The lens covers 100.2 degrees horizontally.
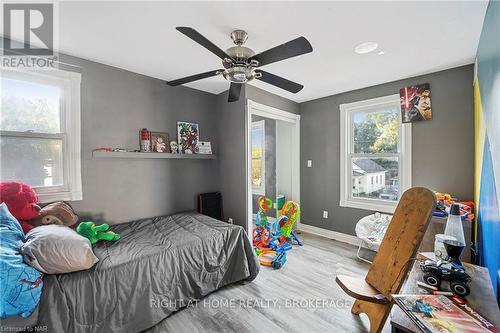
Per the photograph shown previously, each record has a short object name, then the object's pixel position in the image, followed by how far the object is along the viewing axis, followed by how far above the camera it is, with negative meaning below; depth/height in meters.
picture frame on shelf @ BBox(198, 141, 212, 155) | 3.34 +0.30
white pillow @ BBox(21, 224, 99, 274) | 1.42 -0.60
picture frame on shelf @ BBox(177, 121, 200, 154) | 3.15 +0.46
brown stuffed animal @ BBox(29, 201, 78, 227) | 1.96 -0.47
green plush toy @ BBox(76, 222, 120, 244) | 1.96 -0.63
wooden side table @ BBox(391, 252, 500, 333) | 0.88 -0.67
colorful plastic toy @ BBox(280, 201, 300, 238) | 3.45 -0.91
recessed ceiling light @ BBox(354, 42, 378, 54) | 2.06 +1.20
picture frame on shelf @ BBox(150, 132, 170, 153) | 2.87 +0.34
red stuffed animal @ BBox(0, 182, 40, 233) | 1.82 -0.31
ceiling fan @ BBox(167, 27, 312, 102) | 1.43 +0.84
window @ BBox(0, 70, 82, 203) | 1.98 +0.35
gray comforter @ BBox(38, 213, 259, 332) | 1.45 -0.93
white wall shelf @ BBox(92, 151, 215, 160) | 2.38 +0.14
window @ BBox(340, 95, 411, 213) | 3.06 +0.18
